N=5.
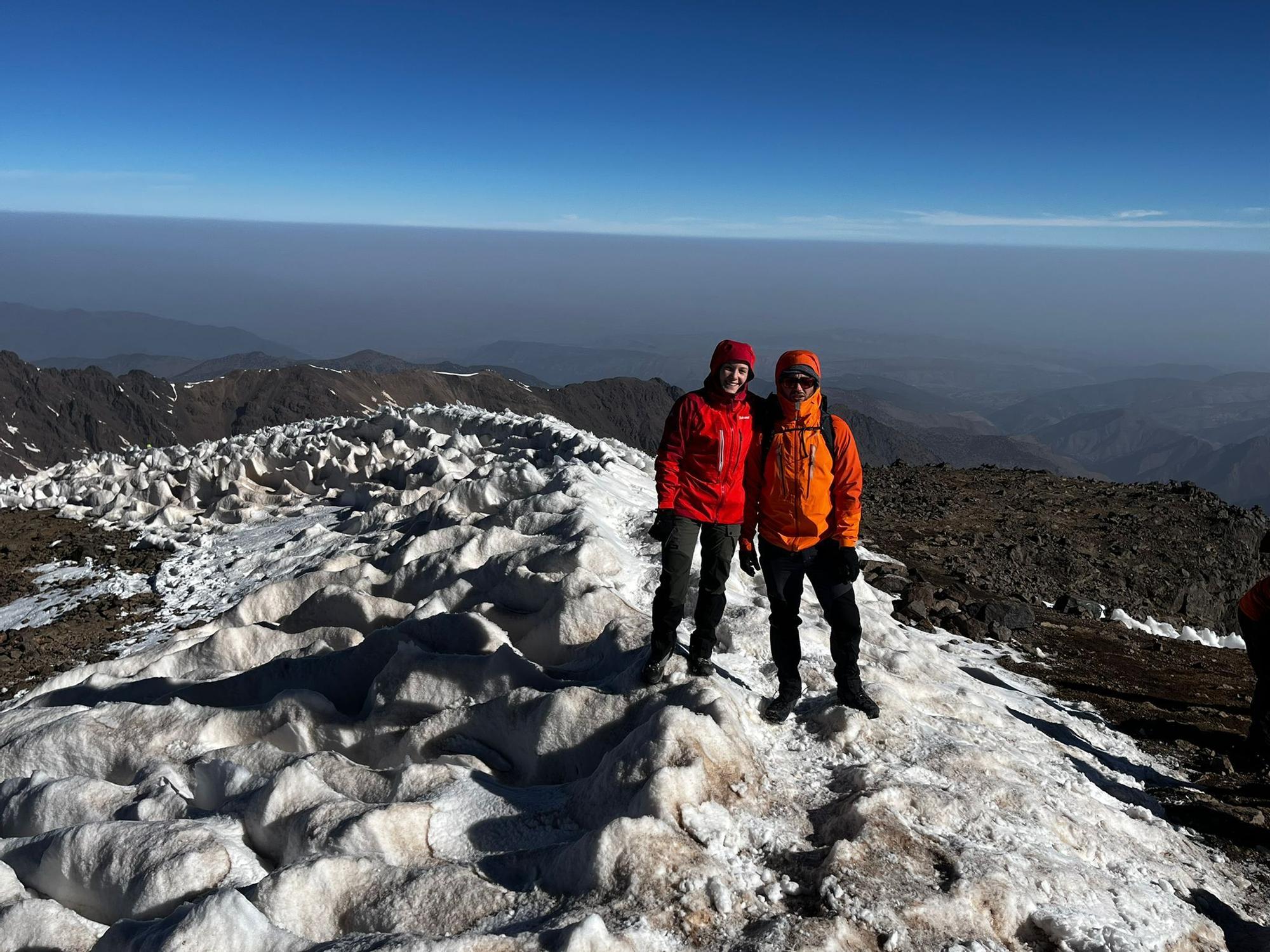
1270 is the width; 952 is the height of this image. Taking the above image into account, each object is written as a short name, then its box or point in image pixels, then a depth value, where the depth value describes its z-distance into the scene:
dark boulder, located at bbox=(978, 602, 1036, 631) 11.05
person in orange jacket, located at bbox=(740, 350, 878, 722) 6.11
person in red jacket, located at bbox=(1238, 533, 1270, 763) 7.31
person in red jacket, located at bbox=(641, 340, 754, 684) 6.23
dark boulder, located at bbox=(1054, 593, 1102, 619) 12.72
